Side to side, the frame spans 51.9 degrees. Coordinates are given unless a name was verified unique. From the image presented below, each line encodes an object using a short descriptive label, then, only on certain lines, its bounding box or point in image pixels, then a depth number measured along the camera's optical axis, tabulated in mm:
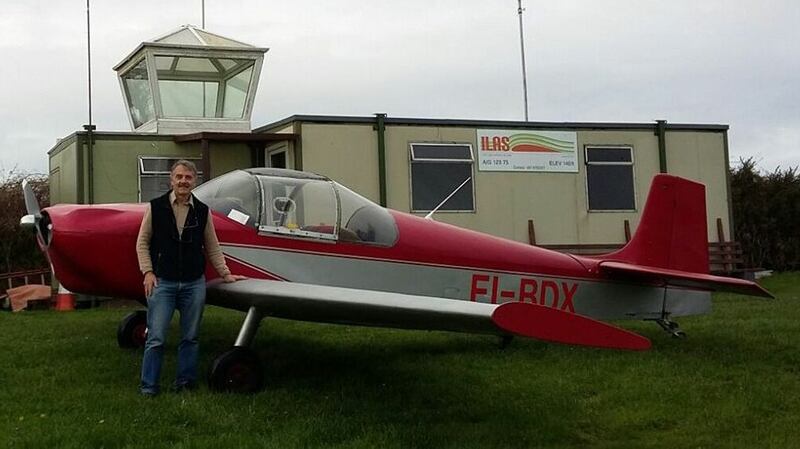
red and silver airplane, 5422
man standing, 5691
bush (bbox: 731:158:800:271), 23609
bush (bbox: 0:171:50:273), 17359
